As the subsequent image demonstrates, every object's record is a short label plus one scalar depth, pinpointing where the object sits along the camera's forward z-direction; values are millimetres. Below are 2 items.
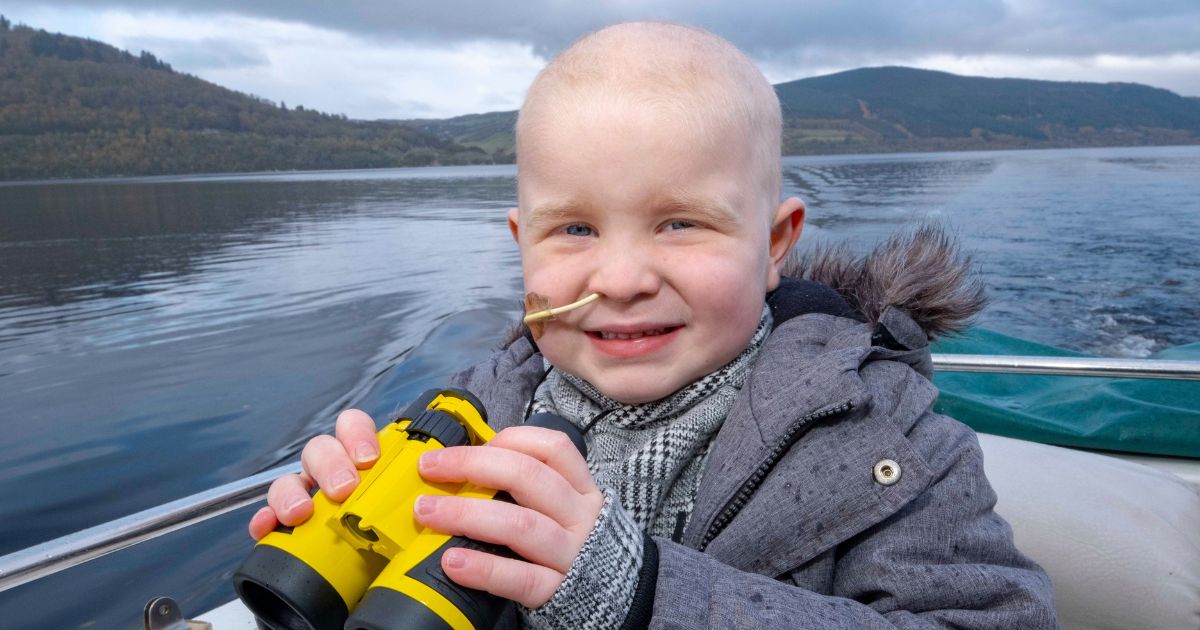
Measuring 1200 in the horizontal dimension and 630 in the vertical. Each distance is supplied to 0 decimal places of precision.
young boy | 348
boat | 497
